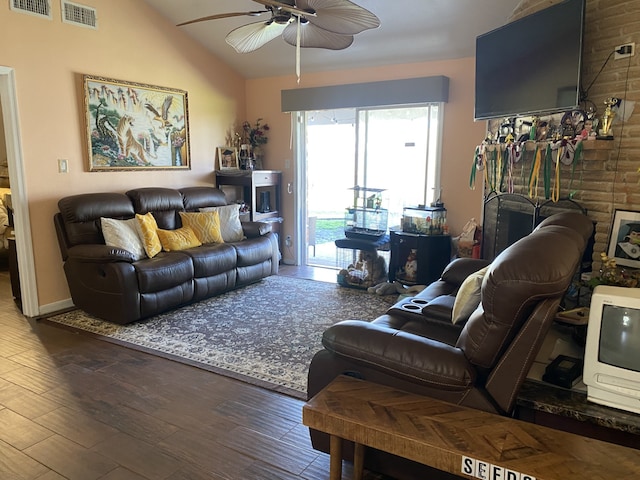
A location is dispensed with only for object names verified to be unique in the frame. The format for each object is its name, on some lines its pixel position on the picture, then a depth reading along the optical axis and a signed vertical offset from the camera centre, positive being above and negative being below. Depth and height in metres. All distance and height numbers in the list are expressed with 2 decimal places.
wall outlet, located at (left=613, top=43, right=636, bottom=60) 2.83 +0.72
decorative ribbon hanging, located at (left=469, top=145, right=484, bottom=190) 4.21 +0.07
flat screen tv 3.03 +0.76
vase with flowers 6.19 +0.42
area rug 3.16 -1.31
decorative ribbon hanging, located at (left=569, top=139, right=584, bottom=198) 2.96 +0.07
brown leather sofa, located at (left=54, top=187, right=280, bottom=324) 3.86 -0.85
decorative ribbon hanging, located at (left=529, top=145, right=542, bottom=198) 3.36 +0.00
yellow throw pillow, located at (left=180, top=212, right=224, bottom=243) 4.88 -0.59
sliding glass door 5.25 +0.07
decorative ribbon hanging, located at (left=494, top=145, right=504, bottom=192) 3.86 -0.01
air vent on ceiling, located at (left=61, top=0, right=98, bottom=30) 4.15 +1.39
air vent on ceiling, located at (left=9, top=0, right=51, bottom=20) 3.80 +1.34
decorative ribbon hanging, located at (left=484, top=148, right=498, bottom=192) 4.01 -0.02
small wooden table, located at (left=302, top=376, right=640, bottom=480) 1.41 -0.88
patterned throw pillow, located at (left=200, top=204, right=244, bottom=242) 5.14 -0.60
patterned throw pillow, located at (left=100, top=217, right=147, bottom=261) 4.14 -0.60
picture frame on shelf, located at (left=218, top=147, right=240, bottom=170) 5.99 +0.14
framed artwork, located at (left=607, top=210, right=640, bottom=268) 2.83 -0.43
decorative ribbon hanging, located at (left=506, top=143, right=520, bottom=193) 3.57 +0.09
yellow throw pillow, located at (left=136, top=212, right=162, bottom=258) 4.31 -0.62
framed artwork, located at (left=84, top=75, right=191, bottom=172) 4.49 +0.44
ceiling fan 2.60 +0.88
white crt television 1.64 -0.64
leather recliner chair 1.60 -0.70
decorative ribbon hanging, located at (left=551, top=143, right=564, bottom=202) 3.11 -0.10
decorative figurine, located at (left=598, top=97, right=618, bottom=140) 2.90 +0.31
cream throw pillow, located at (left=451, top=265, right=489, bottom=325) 2.31 -0.64
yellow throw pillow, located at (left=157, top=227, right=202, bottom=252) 4.51 -0.68
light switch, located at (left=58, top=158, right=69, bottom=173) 4.25 +0.03
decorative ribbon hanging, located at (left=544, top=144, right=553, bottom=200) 3.22 -0.01
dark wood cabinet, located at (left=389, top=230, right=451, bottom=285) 4.76 -0.90
